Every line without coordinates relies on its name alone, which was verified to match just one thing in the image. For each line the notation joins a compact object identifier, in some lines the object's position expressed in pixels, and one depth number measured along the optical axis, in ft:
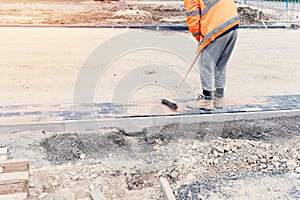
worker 15.75
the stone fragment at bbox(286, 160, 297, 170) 11.92
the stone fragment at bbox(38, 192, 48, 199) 10.70
